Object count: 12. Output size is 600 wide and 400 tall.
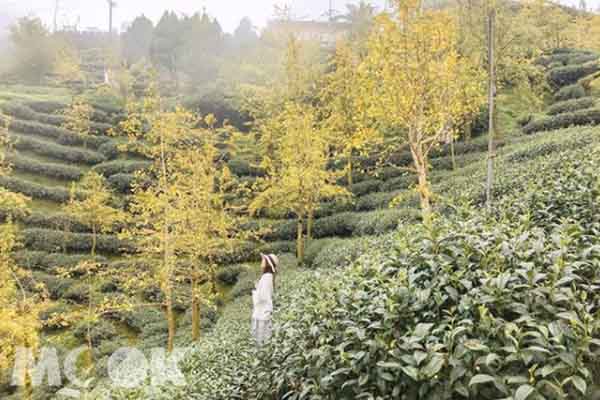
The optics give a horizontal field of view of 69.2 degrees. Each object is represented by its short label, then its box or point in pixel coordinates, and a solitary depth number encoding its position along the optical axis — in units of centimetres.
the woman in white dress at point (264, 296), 658
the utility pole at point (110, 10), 5821
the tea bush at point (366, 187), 2003
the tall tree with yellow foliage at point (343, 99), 1911
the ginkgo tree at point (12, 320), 854
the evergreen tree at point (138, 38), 5223
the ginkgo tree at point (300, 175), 1521
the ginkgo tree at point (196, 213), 1016
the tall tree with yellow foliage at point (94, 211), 1677
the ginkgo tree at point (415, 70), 984
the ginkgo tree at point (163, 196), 957
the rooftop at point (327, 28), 5438
